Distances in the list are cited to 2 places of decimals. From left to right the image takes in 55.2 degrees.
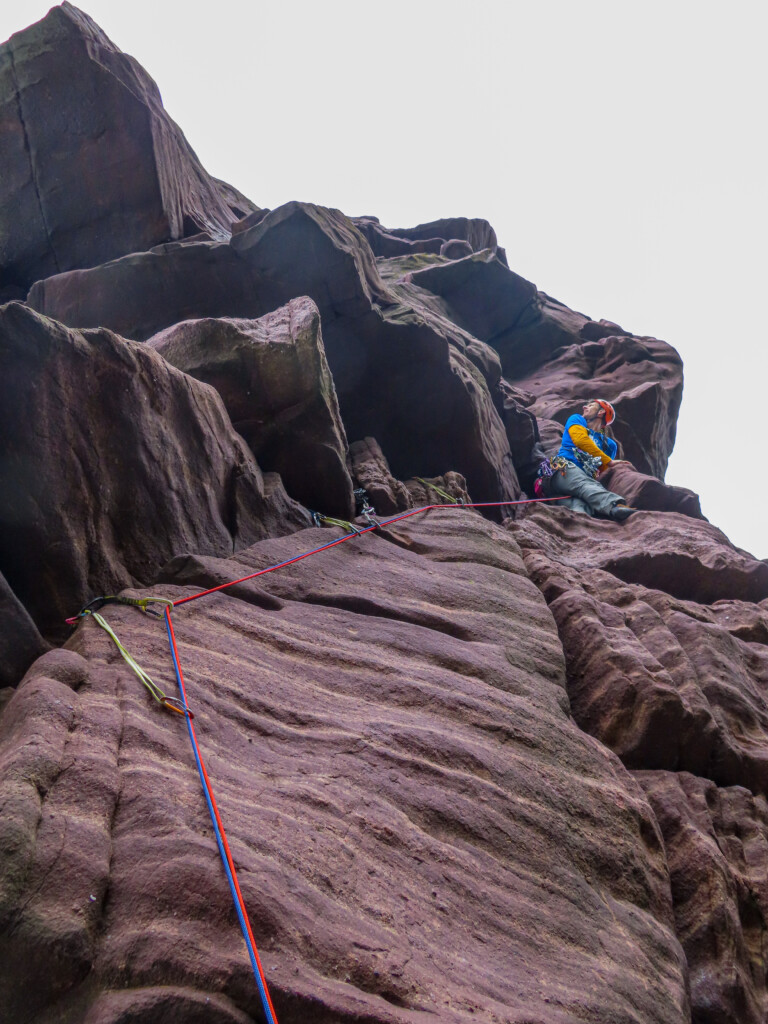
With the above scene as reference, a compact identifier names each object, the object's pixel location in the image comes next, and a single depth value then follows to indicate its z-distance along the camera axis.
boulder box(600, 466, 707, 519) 14.16
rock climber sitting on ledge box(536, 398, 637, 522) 13.19
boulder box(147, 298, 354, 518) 8.02
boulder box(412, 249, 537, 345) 18.42
